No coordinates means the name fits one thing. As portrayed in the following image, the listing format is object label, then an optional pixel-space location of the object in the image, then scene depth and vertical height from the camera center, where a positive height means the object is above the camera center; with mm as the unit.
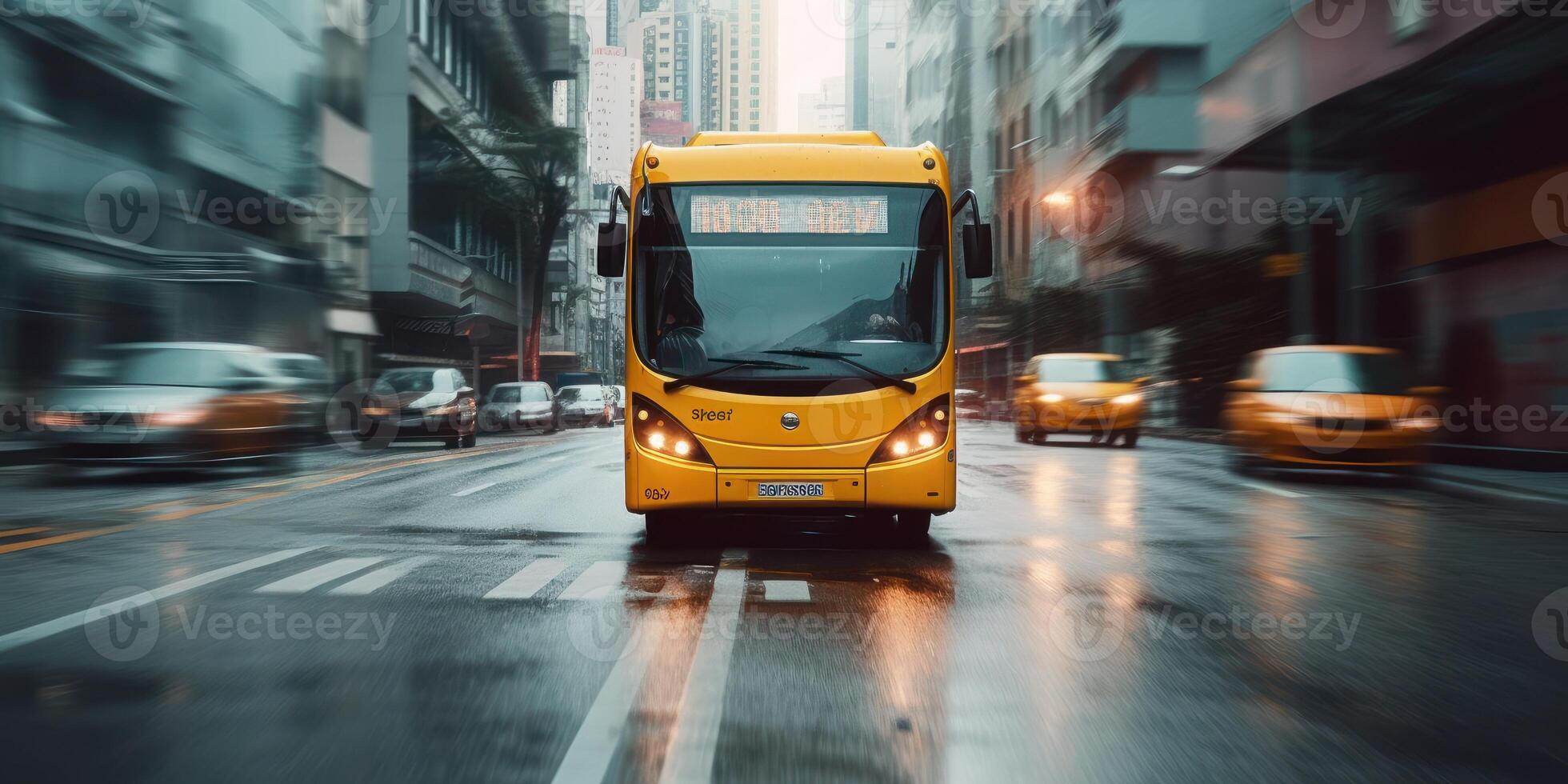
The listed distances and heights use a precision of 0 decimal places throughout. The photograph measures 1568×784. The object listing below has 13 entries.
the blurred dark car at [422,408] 25359 -371
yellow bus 8789 +410
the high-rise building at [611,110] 172875 +35997
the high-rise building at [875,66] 106294 +34046
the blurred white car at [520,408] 35750 -525
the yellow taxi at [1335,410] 15547 -252
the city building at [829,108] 180875 +39359
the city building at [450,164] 42125 +7596
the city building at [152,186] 21562 +3920
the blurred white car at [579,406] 44312 -608
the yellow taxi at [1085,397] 25547 -151
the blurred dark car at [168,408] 14828 -222
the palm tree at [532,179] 52250 +8175
